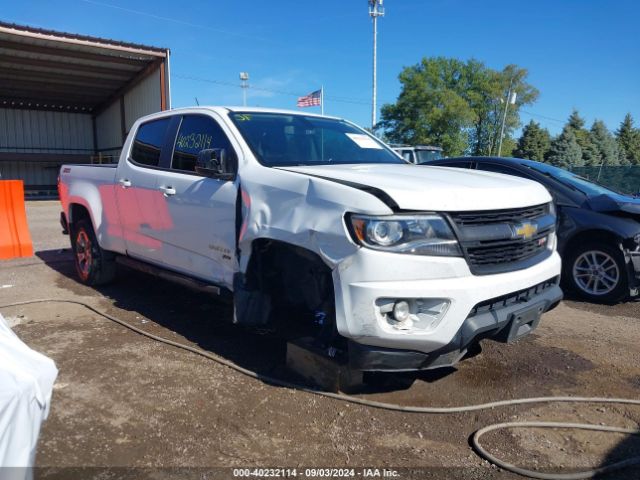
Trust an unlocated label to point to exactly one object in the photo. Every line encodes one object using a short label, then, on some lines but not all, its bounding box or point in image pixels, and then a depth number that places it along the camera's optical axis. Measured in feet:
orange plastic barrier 26.53
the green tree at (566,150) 171.53
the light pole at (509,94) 188.25
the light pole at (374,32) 134.92
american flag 104.32
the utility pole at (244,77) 152.66
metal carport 66.23
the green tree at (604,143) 196.54
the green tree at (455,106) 193.57
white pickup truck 9.47
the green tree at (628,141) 225.56
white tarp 5.58
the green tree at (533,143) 193.98
